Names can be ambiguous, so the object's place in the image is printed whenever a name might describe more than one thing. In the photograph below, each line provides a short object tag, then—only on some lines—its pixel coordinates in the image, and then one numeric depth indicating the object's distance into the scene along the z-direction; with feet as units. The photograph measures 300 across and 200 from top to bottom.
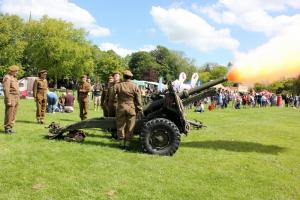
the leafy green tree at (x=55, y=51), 190.84
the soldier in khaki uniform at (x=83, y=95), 38.47
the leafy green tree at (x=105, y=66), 254.87
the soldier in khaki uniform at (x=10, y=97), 29.83
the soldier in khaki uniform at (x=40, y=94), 37.27
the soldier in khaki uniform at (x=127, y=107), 25.71
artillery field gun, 24.98
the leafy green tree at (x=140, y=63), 284.07
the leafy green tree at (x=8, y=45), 142.60
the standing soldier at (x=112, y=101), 30.45
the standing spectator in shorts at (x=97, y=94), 60.90
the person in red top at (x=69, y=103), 53.99
